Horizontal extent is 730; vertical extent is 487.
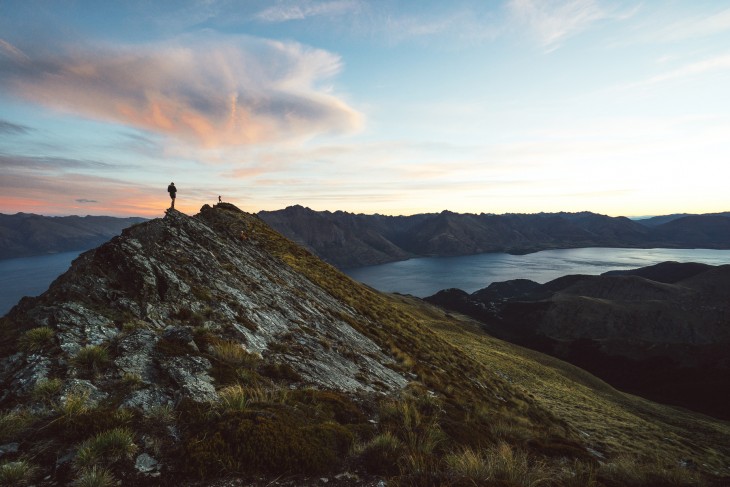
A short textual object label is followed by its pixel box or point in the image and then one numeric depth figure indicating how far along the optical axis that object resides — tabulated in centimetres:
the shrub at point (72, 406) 624
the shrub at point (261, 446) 555
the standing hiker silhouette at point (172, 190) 2538
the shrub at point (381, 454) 629
